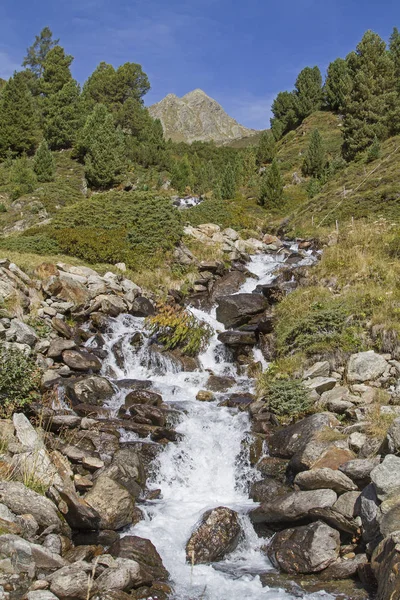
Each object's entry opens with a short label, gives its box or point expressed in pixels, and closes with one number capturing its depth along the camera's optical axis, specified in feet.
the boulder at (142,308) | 57.93
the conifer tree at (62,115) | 163.84
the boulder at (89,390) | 39.52
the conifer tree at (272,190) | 127.54
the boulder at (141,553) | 23.93
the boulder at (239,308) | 57.16
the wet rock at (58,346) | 45.09
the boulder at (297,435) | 32.19
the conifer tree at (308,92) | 211.61
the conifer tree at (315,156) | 150.75
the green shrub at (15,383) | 34.06
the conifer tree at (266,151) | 183.62
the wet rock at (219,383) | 45.75
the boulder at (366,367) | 36.37
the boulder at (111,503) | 26.55
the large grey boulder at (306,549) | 23.94
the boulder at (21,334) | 42.84
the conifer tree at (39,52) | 226.99
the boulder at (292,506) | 26.27
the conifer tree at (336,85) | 196.75
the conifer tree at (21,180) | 114.01
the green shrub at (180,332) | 51.60
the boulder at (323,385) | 37.35
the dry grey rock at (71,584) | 18.99
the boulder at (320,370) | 39.22
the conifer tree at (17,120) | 154.10
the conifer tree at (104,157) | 131.13
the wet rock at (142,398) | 40.14
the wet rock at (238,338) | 51.57
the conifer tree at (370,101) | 139.54
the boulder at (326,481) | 26.63
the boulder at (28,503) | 23.65
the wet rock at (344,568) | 22.95
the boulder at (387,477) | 22.59
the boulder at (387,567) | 18.46
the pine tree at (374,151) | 127.65
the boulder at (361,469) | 26.23
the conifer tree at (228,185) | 138.35
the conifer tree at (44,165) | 129.80
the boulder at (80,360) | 44.65
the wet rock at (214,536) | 26.11
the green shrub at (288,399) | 36.32
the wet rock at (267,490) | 29.94
